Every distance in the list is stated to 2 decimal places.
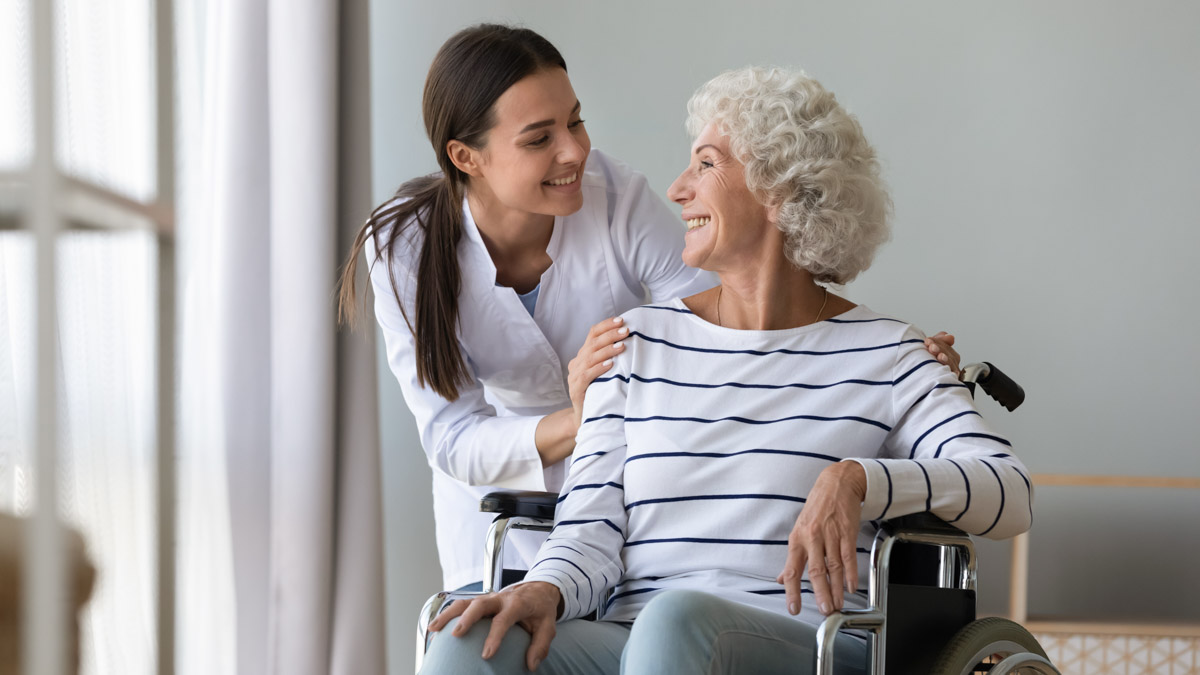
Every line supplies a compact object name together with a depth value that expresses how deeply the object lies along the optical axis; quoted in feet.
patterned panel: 11.78
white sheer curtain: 11.27
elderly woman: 8.66
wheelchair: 8.63
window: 8.02
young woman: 10.13
